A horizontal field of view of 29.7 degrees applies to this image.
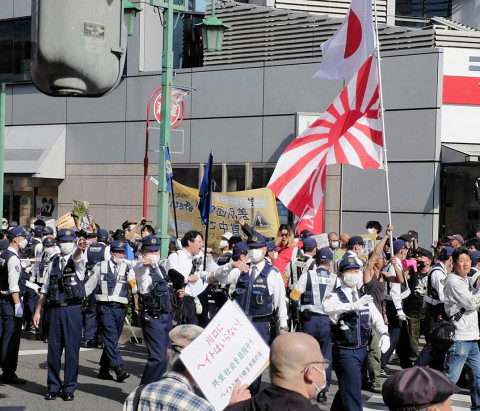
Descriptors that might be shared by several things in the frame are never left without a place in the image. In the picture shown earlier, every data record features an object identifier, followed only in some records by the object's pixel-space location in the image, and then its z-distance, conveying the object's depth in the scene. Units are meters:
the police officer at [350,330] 8.34
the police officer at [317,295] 10.12
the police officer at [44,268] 15.08
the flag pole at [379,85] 11.48
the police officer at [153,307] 9.81
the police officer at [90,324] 14.27
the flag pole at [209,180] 13.38
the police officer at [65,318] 10.24
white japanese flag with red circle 13.03
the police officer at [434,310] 9.68
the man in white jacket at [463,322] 9.18
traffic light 3.26
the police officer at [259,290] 10.04
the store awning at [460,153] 18.58
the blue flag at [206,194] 13.41
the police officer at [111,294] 11.58
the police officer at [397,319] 12.05
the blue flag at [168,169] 14.81
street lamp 14.43
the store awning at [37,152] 26.77
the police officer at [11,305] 11.16
